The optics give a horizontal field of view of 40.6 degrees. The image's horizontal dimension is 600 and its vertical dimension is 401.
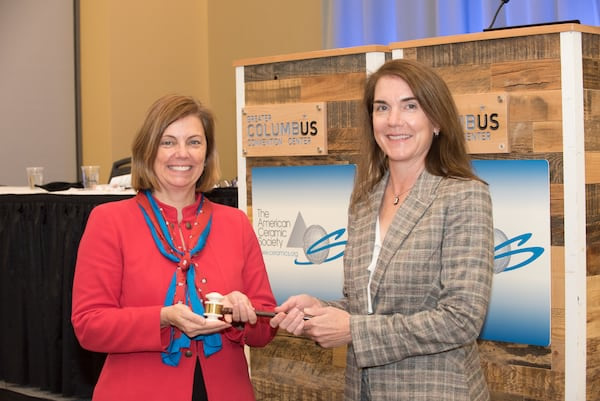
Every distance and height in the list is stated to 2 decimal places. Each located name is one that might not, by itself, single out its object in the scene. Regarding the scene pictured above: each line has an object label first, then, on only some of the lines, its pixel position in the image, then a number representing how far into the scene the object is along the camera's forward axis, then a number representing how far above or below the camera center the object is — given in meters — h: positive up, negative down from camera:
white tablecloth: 4.04 +0.02
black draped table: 4.07 -0.50
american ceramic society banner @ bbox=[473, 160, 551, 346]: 2.60 -0.21
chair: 4.29 +0.14
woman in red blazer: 1.99 -0.22
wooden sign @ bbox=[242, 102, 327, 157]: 3.06 +0.24
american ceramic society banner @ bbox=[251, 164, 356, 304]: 3.04 -0.13
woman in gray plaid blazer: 1.75 -0.17
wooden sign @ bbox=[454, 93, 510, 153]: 2.65 +0.23
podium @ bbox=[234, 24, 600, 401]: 2.55 +0.12
